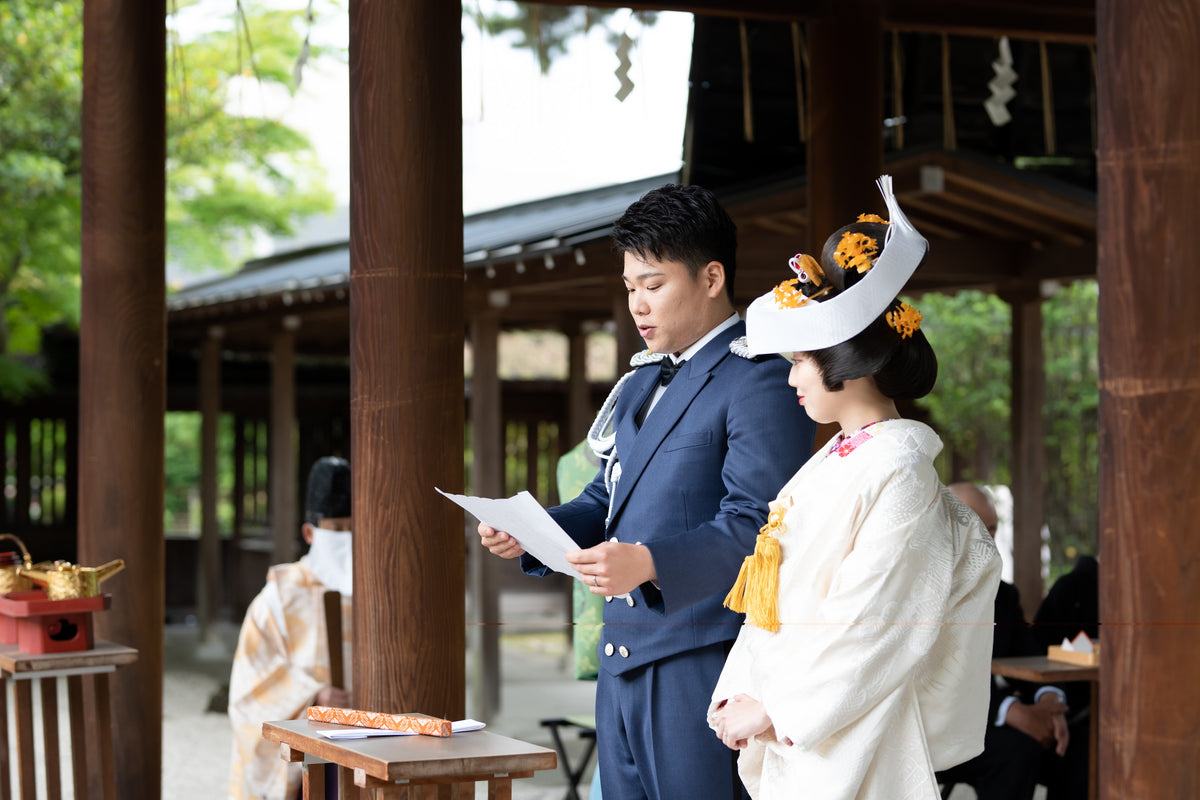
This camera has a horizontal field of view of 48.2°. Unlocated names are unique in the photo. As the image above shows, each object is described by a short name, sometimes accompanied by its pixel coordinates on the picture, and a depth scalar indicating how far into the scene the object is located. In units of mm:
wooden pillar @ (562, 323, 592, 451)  10227
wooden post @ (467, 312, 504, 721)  8219
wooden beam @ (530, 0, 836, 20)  5438
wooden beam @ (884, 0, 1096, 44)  5598
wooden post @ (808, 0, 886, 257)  5418
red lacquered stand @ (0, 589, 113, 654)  3768
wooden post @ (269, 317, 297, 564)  10320
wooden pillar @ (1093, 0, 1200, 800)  2551
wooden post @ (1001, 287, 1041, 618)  8164
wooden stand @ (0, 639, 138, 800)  3738
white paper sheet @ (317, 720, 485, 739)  2375
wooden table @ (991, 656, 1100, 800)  4512
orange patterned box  2424
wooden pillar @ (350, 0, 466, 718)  3109
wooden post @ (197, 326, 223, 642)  10867
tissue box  4625
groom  2428
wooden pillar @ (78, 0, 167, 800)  4453
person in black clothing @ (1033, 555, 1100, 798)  5217
